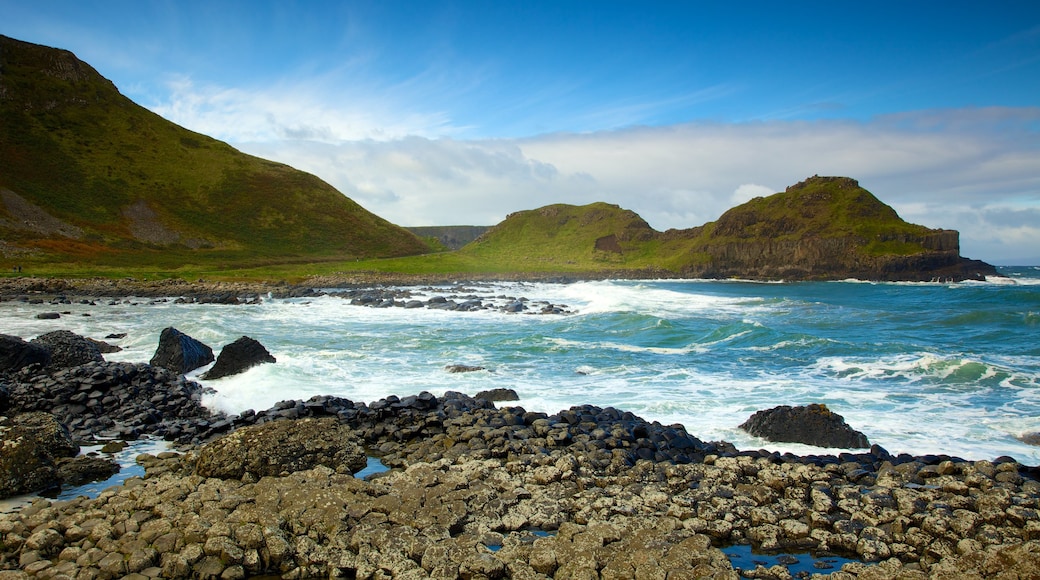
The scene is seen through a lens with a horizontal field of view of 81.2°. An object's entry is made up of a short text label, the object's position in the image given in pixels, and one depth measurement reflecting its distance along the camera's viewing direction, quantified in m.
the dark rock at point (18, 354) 17.39
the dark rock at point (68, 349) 18.52
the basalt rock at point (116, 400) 12.92
